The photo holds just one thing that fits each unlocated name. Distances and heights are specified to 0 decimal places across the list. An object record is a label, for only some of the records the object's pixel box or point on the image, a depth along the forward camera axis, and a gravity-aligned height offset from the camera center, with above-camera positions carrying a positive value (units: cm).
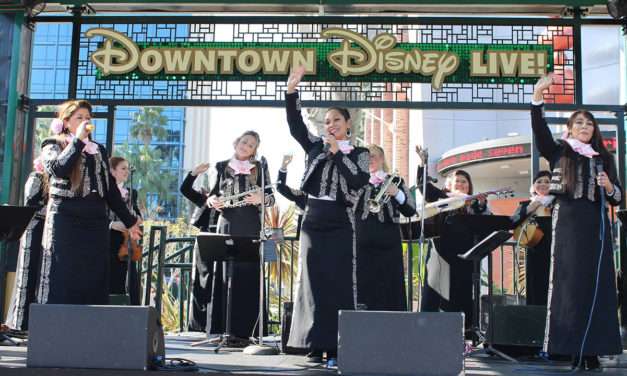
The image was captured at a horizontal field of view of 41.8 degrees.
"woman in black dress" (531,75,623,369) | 626 +35
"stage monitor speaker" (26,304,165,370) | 523 -37
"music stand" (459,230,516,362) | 691 +25
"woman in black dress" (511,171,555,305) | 792 +31
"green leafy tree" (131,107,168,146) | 7050 +1364
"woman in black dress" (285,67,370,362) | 624 +36
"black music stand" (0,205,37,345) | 624 +44
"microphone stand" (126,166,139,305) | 807 +29
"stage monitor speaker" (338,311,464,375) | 516 -35
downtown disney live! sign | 864 +237
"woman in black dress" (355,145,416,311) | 774 +32
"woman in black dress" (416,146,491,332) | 844 +18
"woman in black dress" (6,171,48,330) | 693 +18
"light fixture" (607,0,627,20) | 801 +278
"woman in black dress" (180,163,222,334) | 848 +12
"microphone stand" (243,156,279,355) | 729 -14
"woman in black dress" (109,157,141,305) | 852 +38
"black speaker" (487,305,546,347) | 725 -31
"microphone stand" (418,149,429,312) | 637 +80
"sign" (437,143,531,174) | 1794 +312
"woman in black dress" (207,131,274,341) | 813 +68
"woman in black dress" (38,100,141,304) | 595 +43
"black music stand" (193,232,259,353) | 750 +32
